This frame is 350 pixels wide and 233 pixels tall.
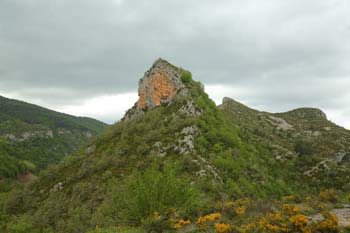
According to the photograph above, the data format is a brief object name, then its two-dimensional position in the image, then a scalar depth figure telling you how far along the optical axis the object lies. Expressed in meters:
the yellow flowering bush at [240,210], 12.23
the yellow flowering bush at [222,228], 10.30
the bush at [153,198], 13.57
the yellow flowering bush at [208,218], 11.75
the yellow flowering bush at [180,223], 11.96
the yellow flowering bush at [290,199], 15.67
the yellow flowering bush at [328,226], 9.80
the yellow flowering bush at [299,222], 9.91
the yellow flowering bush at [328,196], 15.05
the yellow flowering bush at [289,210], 11.34
